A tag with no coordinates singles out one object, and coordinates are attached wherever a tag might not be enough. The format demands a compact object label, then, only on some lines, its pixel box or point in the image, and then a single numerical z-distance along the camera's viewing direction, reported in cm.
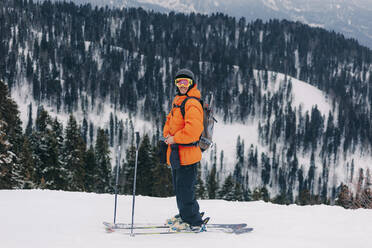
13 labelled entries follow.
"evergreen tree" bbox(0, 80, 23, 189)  1870
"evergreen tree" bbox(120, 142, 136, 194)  3944
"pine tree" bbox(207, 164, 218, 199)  5215
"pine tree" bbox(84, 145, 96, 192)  3925
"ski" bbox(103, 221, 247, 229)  666
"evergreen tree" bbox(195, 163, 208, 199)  4672
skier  593
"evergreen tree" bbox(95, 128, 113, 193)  4062
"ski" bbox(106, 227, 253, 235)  630
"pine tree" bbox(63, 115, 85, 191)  3272
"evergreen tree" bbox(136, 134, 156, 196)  3978
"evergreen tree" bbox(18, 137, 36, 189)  2155
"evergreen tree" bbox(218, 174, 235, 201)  4956
